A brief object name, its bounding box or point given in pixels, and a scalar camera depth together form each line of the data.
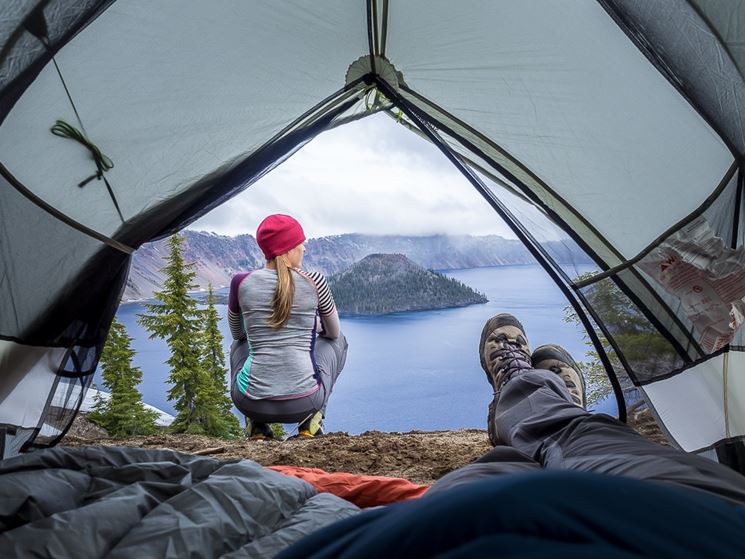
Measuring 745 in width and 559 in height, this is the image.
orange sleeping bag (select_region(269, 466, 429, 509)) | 1.26
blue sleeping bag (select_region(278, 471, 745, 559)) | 0.38
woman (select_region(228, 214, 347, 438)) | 2.29
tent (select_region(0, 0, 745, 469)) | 1.33
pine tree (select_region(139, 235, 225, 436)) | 3.65
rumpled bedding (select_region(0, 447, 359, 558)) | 0.80
